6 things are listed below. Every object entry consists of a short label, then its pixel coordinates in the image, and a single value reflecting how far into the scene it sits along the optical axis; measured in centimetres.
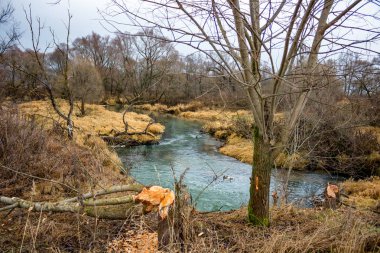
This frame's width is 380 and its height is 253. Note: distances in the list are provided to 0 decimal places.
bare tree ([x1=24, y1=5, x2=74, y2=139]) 1029
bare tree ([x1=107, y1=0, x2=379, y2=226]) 289
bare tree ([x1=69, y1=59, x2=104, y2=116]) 2759
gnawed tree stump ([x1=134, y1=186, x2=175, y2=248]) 317
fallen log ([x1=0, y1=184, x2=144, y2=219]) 379
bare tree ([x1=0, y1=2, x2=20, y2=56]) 1473
